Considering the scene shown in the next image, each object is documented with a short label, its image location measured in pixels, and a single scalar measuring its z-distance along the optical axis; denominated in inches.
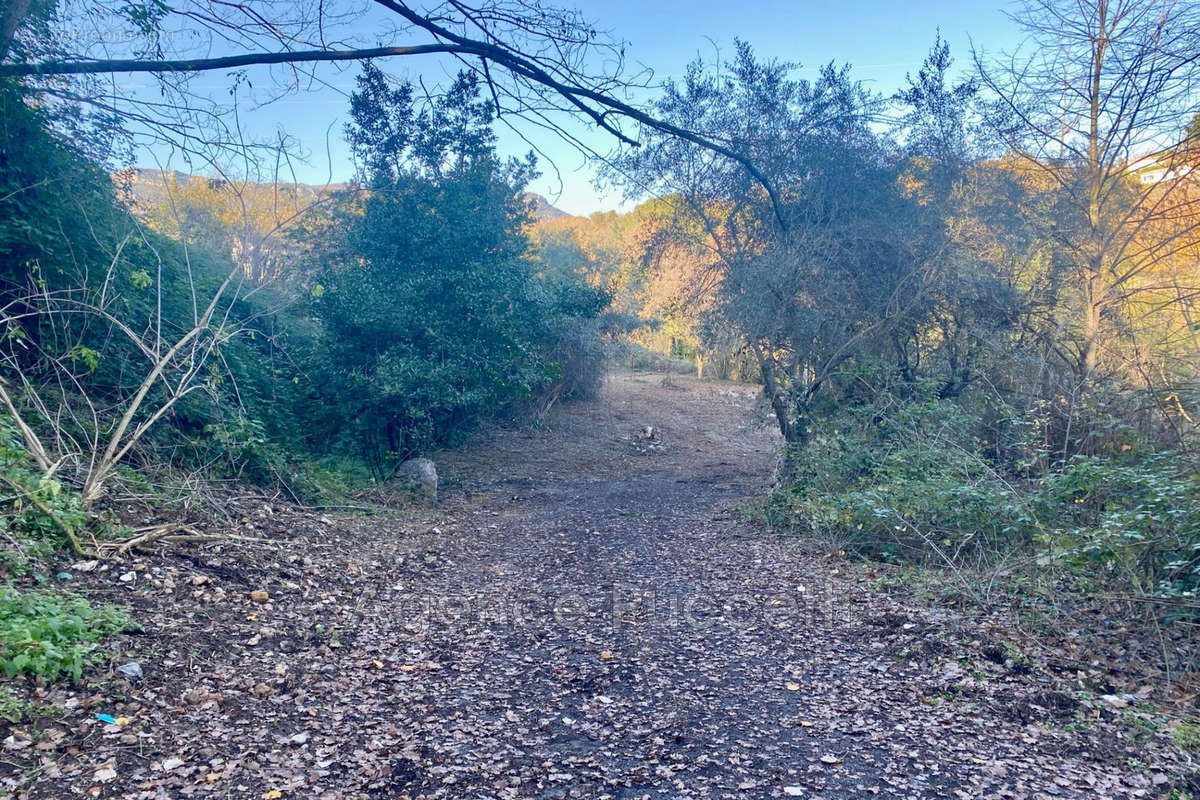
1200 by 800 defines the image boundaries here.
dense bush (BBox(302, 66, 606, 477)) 377.7
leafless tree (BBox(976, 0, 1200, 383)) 277.0
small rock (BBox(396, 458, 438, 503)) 375.9
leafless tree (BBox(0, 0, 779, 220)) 178.2
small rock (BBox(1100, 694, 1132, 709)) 130.0
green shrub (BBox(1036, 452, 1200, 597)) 153.7
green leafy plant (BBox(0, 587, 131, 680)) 118.5
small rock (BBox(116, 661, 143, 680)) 128.7
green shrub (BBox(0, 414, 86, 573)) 156.7
